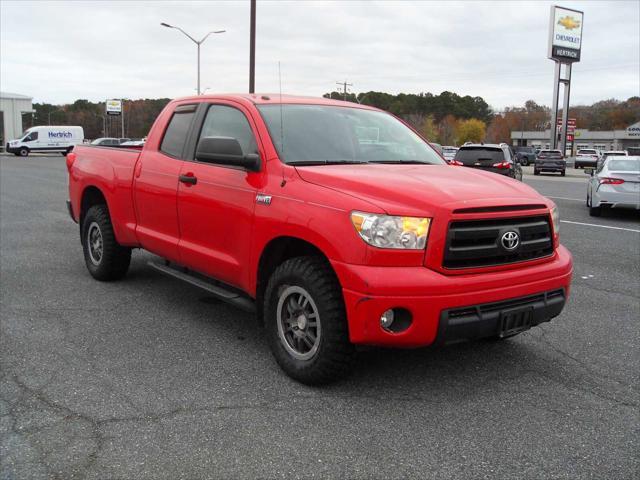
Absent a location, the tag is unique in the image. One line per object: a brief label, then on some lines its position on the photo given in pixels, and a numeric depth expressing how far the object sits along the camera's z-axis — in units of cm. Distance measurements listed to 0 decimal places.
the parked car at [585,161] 5453
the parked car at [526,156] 6284
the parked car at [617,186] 1303
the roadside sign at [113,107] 10000
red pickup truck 342
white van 5291
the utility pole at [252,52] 2098
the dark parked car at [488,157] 1752
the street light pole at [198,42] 3363
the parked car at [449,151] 4288
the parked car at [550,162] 3853
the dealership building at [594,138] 12032
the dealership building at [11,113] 7388
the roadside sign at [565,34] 5675
